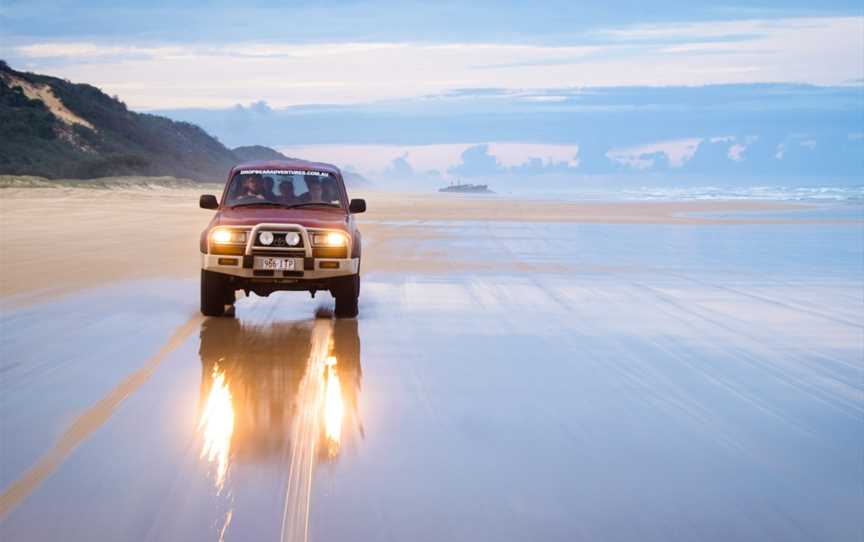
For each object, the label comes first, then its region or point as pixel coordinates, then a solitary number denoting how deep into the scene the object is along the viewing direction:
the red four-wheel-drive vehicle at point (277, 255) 12.94
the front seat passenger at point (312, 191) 14.38
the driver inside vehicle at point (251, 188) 14.34
